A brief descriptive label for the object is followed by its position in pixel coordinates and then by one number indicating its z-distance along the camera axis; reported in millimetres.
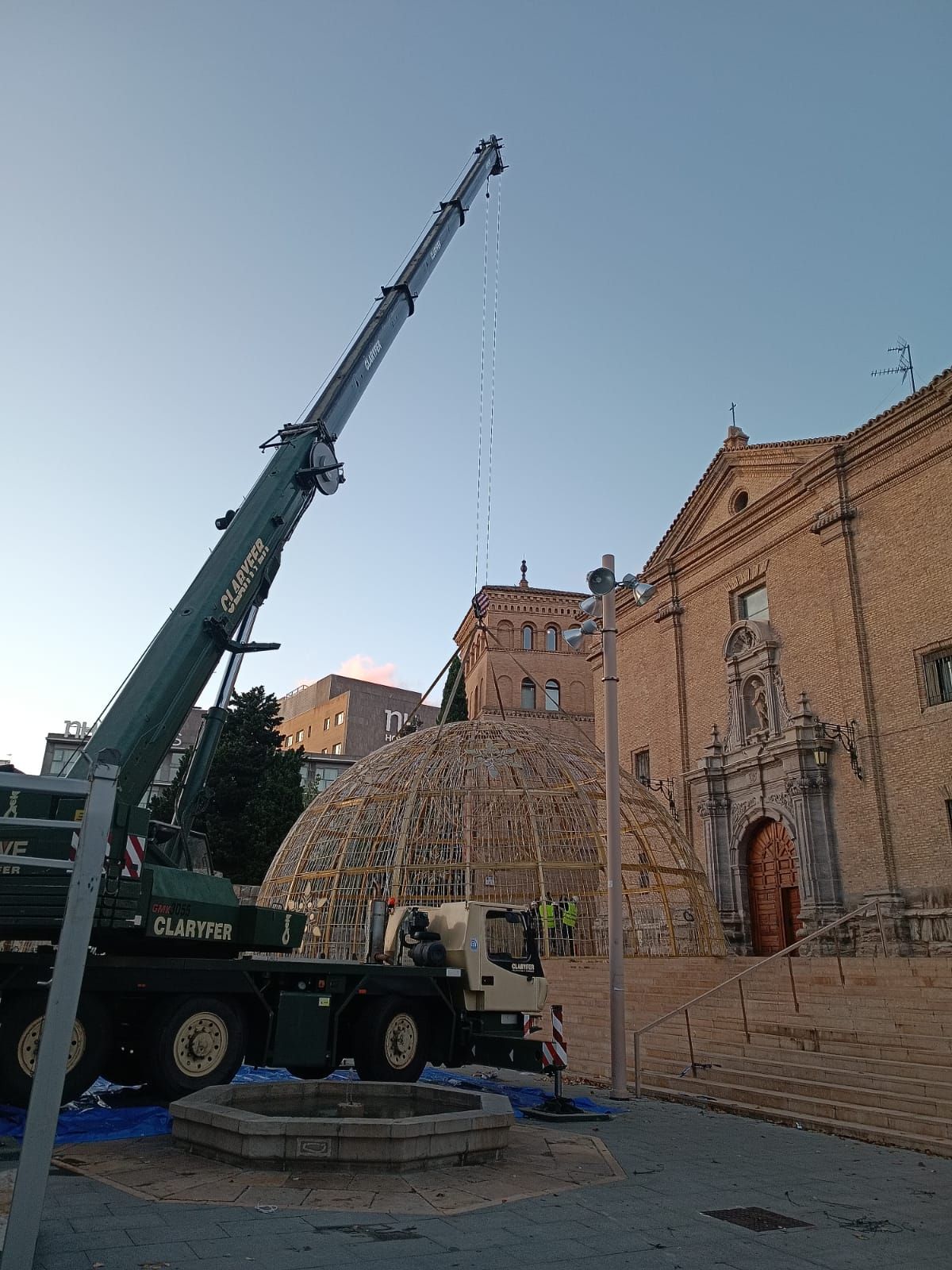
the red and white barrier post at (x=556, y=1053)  10672
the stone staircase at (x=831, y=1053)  10227
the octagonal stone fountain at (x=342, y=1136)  6758
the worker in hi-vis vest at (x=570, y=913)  17781
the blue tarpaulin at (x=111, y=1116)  8359
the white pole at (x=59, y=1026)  4094
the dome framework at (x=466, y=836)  18438
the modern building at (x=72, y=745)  56188
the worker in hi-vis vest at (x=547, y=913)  17453
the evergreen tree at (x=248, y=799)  31781
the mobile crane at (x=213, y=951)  8891
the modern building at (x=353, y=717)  73250
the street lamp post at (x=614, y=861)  11867
